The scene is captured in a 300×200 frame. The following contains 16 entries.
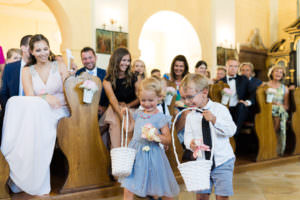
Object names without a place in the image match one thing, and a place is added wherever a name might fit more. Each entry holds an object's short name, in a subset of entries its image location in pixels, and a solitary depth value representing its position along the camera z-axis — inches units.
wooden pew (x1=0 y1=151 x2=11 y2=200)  133.9
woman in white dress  134.8
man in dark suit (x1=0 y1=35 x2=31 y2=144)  167.7
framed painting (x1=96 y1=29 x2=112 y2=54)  377.4
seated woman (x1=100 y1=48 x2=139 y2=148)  155.9
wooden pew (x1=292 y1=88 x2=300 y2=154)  257.8
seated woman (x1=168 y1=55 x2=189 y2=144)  202.7
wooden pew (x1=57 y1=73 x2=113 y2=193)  145.3
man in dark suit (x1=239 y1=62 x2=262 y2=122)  229.8
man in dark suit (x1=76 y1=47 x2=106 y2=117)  199.9
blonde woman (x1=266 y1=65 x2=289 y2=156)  244.5
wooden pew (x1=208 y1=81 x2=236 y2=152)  194.4
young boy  102.5
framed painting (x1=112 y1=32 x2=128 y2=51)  391.5
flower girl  111.4
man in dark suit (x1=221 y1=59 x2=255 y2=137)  225.8
